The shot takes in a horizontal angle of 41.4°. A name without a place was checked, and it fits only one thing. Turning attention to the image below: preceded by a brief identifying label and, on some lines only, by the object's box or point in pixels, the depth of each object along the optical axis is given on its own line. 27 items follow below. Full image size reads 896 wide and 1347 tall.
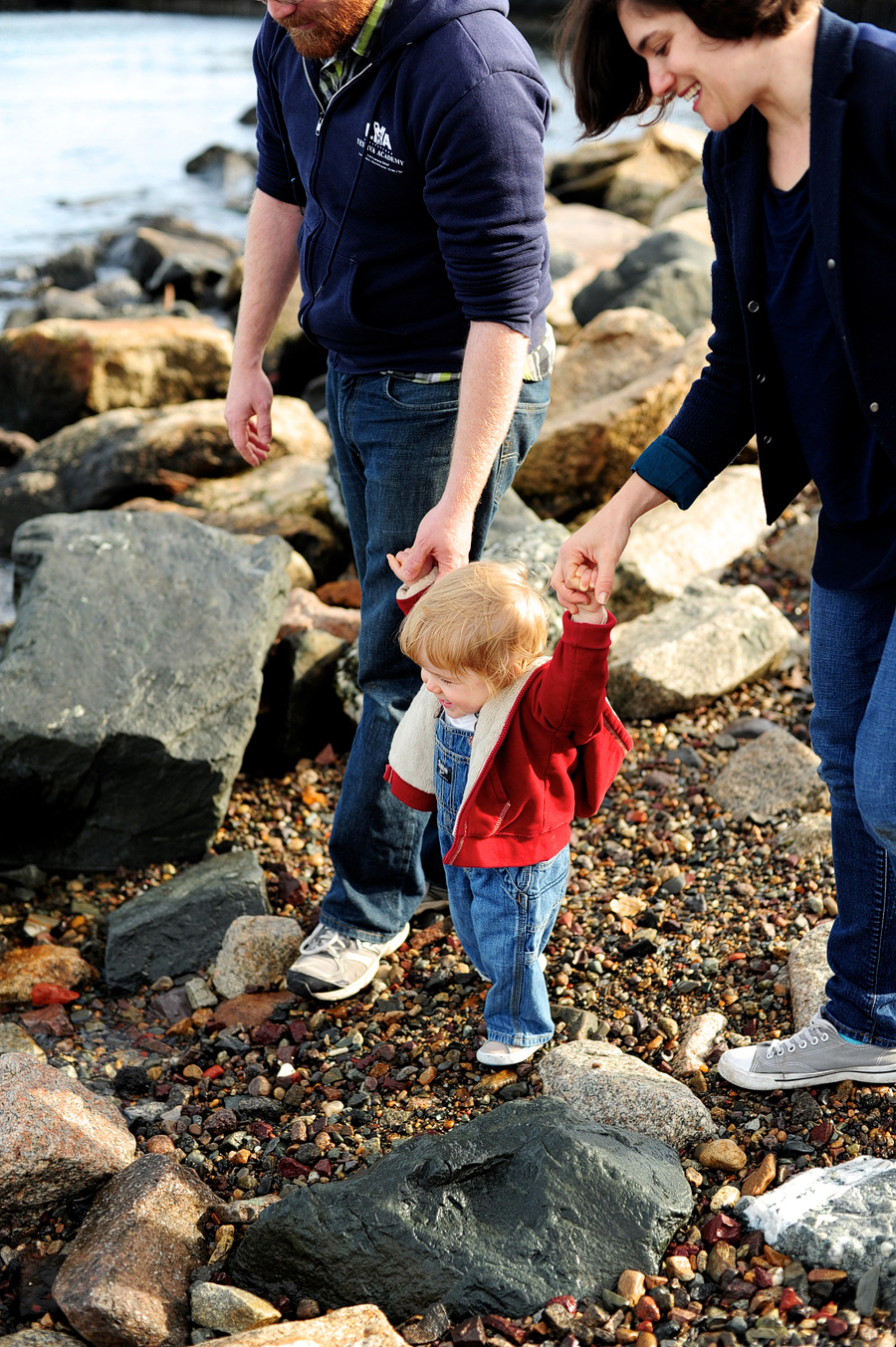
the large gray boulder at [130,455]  6.54
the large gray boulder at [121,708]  3.54
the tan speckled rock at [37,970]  3.13
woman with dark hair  1.72
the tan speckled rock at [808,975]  2.66
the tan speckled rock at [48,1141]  2.28
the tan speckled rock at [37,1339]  1.99
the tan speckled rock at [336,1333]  1.83
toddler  2.22
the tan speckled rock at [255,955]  3.12
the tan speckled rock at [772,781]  3.60
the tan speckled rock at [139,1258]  2.03
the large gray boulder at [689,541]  4.71
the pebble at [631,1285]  1.99
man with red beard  2.30
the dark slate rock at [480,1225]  1.99
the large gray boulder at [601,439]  5.36
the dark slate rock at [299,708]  4.14
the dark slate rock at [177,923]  3.23
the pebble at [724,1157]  2.30
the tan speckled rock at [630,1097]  2.36
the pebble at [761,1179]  2.23
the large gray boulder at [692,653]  4.12
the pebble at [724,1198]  2.21
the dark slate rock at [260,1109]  2.67
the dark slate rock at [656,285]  7.21
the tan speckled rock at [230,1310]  2.04
